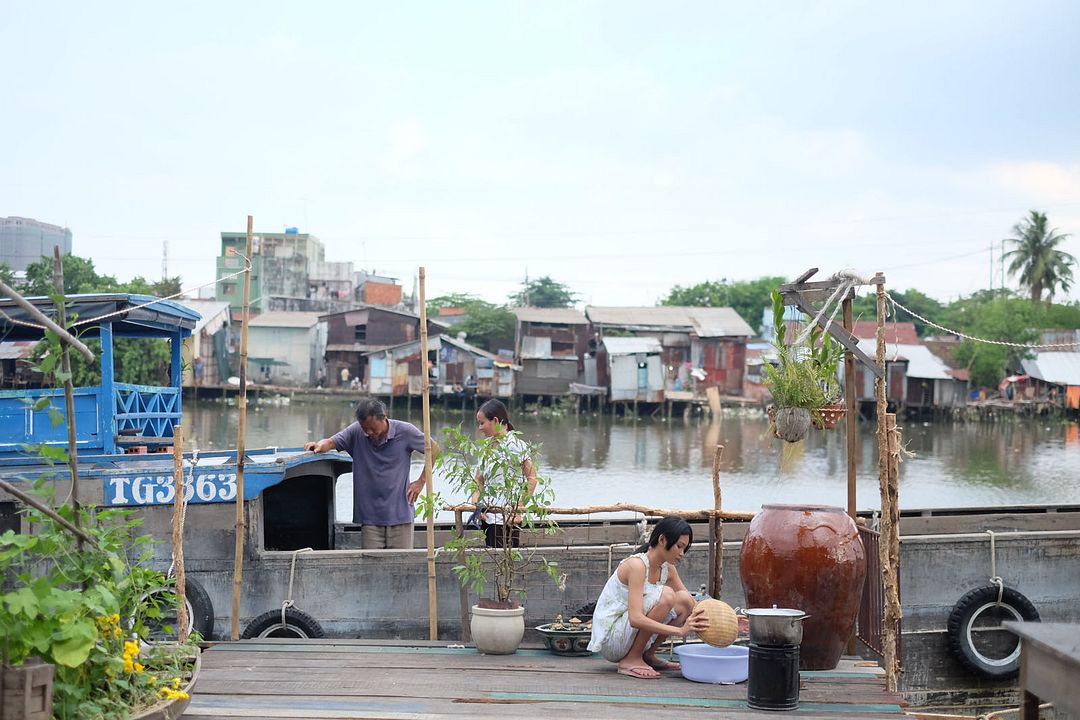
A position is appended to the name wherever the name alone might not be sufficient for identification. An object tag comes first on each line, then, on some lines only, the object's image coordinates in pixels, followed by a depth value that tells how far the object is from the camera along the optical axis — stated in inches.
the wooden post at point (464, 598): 264.5
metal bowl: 245.0
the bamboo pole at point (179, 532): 232.5
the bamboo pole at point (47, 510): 158.1
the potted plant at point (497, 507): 247.0
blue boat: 325.7
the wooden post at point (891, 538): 236.2
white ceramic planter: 245.9
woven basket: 224.8
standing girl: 261.7
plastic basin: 223.3
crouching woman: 228.2
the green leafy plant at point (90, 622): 153.6
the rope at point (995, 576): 351.6
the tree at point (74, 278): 1569.9
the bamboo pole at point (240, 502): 286.4
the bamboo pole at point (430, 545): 278.9
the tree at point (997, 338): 2122.3
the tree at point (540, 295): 2623.0
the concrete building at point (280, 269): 2400.3
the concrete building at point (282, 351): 2070.6
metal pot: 203.2
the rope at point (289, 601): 320.8
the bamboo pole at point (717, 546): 274.1
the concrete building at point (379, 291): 2374.5
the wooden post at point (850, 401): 299.0
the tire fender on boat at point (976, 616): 351.9
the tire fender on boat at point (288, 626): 319.9
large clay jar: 241.1
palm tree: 2327.8
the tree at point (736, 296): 2410.2
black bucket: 202.5
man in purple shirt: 315.6
